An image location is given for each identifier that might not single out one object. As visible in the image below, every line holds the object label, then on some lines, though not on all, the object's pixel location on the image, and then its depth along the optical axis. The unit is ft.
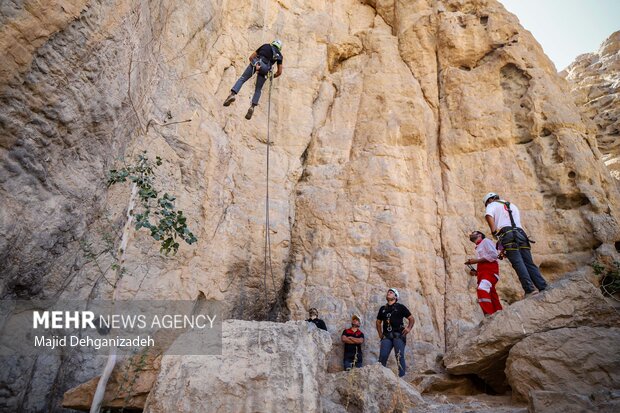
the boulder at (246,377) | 13.80
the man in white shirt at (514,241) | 21.21
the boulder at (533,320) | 19.42
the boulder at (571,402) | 13.39
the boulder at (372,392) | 17.37
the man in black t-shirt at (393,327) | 24.70
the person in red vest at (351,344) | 26.12
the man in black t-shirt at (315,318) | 26.53
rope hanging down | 29.81
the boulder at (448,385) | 22.09
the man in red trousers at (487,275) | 23.12
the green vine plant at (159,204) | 17.11
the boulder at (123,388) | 14.84
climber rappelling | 28.73
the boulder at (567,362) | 16.92
